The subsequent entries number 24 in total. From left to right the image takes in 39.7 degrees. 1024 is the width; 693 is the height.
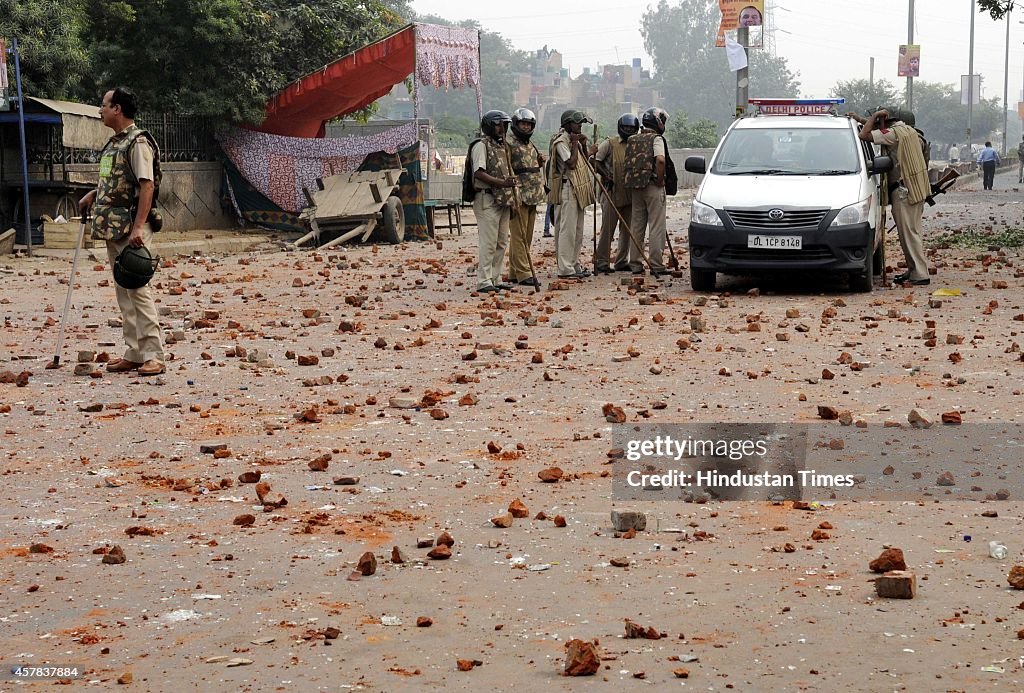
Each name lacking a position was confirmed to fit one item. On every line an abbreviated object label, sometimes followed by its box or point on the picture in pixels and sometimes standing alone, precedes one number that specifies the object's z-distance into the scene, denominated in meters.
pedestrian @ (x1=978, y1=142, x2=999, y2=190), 41.25
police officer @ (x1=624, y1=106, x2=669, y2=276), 15.52
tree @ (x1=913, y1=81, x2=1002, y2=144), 130.38
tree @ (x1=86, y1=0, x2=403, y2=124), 24.69
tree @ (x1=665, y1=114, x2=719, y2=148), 58.03
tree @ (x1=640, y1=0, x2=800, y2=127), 119.31
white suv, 13.36
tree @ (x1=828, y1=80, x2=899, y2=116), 107.94
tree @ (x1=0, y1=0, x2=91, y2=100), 21.66
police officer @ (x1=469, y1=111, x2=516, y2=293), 14.14
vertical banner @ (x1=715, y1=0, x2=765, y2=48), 25.66
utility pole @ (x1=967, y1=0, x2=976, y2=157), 75.25
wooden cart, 22.48
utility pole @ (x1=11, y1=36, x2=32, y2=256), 18.98
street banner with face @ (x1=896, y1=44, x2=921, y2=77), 57.72
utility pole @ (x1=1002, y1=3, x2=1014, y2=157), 97.82
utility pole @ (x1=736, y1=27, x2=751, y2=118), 25.12
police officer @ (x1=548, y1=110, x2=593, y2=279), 15.40
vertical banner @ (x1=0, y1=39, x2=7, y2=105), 19.17
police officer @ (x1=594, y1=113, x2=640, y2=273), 15.77
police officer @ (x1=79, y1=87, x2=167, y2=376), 9.27
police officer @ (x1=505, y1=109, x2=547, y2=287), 14.56
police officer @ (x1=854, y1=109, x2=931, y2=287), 13.87
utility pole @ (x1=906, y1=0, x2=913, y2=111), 57.53
